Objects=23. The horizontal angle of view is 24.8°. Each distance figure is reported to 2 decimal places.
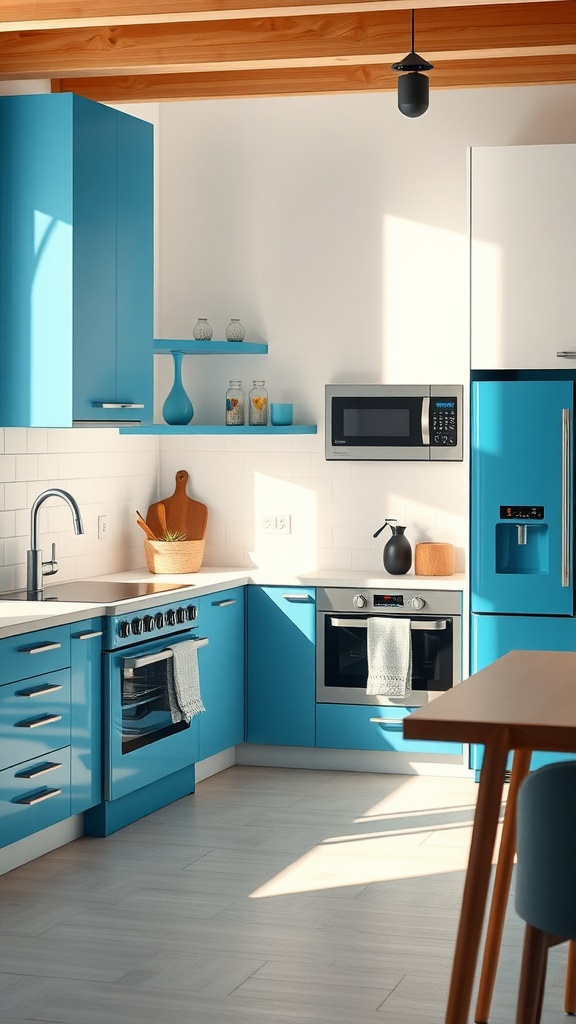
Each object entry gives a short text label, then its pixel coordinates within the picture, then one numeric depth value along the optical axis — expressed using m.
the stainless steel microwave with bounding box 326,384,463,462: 6.53
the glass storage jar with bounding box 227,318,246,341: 6.71
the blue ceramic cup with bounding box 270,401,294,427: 6.63
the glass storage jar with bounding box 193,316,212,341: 6.70
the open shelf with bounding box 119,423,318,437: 6.53
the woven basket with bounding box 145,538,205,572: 6.49
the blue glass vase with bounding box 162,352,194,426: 6.68
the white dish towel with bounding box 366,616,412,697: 6.12
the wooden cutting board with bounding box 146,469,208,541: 6.89
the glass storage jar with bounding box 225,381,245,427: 6.71
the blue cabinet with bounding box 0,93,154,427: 5.14
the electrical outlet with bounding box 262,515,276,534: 6.88
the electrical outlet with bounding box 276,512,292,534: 6.86
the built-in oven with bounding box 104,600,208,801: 5.17
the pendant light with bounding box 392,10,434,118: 4.26
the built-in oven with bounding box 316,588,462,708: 6.14
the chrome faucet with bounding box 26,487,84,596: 5.39
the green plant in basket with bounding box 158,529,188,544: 6.57
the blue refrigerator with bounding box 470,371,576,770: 5.83
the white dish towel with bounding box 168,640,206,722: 5.58
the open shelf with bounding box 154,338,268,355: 6.58
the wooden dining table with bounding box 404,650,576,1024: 2.69
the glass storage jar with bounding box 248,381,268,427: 6.68
